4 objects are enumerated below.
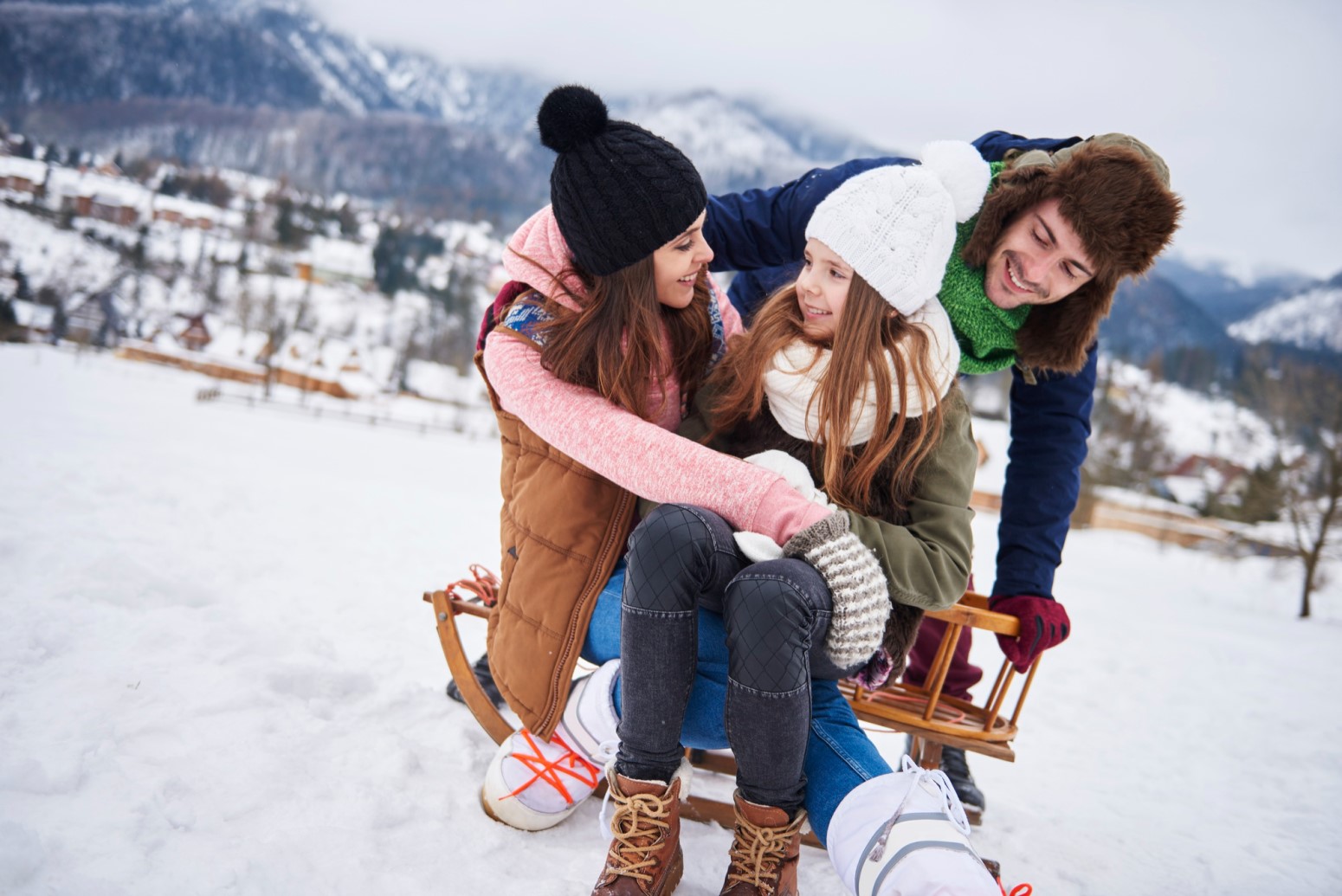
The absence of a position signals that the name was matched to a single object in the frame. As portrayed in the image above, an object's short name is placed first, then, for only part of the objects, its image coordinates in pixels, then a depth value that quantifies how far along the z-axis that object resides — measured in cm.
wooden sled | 190
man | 193
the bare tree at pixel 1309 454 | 1273
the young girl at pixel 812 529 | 143
